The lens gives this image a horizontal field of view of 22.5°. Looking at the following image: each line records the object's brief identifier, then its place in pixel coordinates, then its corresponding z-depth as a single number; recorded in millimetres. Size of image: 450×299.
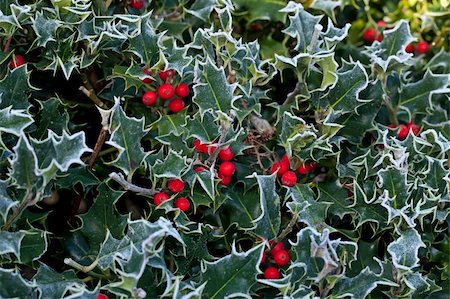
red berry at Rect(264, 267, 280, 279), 645
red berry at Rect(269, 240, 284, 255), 654
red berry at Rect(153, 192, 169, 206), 644
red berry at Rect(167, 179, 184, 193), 646
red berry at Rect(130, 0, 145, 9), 715
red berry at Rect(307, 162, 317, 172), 686
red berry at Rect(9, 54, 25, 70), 667
